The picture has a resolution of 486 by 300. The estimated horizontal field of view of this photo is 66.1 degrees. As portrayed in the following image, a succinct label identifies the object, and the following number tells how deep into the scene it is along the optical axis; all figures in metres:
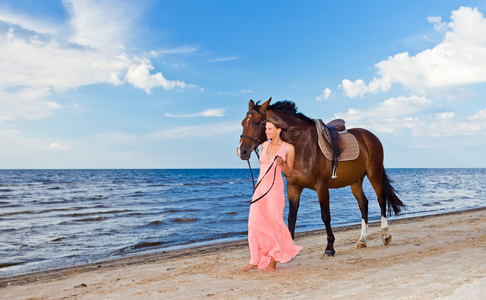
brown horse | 4.78
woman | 4.67
